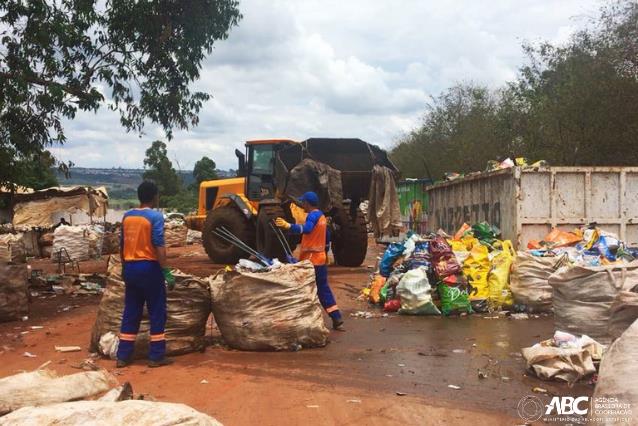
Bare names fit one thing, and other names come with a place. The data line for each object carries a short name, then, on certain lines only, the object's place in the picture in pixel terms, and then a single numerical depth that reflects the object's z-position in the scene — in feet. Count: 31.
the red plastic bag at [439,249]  26.00
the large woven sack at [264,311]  18.43
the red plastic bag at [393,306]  25.90
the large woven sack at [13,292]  24.43
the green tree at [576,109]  51.60
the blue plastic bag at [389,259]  29.07
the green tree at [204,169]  139.03
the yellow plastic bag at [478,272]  25.59
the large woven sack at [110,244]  61.41
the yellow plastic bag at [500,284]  25.66
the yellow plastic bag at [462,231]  31.89
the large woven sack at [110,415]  8.72
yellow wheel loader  35.81
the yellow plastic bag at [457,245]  28.45
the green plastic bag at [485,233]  30.50
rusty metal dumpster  29.96
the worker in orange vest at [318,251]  21.83
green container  58.39
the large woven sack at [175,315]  18.11
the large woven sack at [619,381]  9.11
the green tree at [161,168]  142.00
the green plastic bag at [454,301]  24.82
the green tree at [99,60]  27.94
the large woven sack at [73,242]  54.75
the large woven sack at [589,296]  17.07
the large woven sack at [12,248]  39.65
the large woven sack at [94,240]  56.65
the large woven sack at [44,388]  11.14
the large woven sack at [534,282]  24.82
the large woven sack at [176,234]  71.67
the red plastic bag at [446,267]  25.32
